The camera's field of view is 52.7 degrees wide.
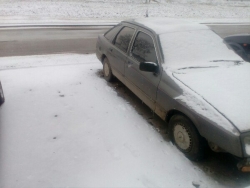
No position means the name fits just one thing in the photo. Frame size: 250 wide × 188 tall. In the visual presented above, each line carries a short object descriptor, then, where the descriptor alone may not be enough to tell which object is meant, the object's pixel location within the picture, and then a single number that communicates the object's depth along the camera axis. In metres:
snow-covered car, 3.00
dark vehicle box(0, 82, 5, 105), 4.84
